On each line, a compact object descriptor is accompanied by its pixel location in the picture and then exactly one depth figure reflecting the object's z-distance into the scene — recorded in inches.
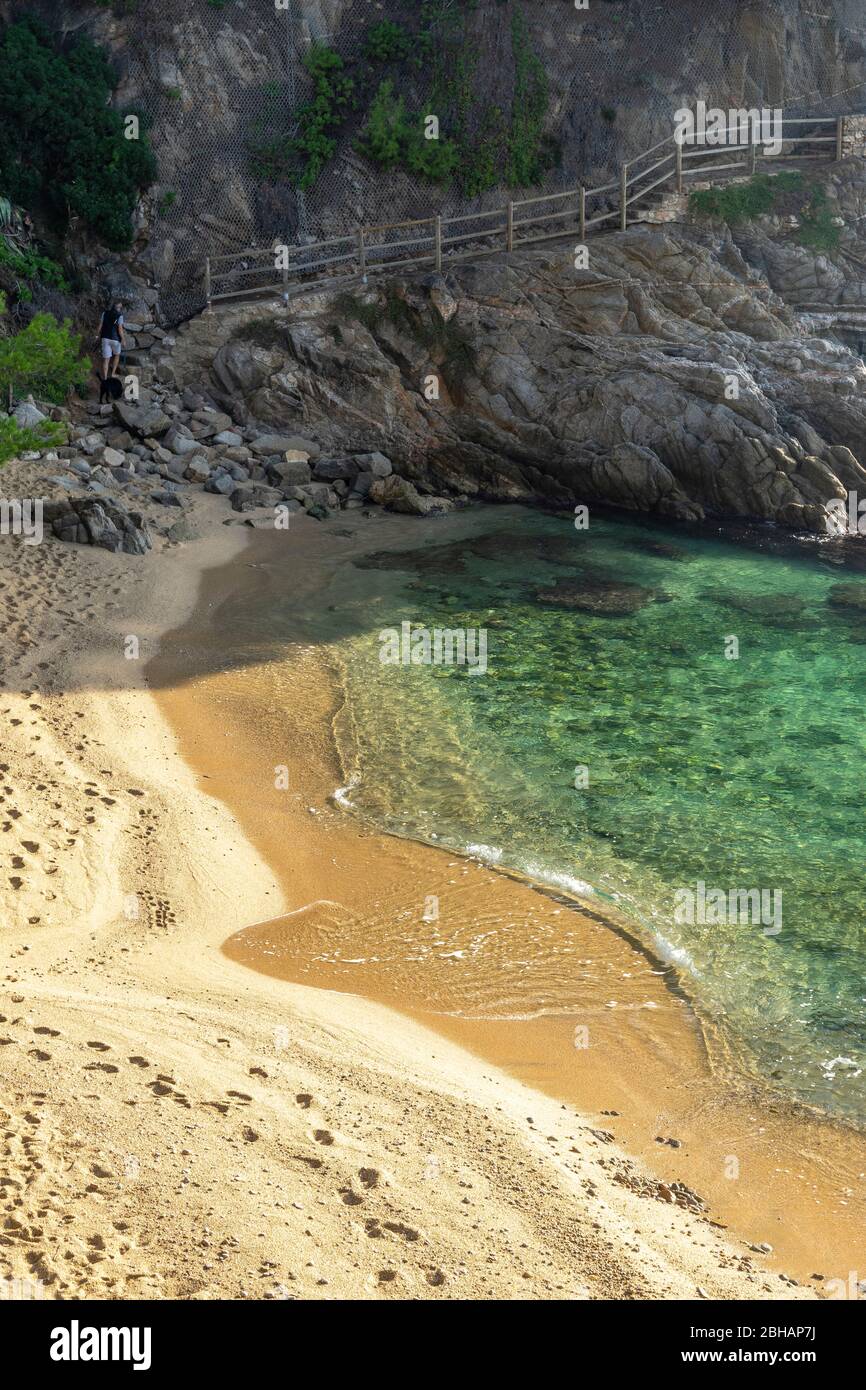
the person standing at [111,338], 947.3
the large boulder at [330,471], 952.3
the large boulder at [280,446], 960.9
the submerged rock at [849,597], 770.2
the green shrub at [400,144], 1120.2
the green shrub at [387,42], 1147.3
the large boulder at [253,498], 882.8
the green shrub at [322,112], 1120.2
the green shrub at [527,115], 1144.2
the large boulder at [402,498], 925.8
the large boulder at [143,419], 932.6
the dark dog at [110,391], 964.0
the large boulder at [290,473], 932.6
